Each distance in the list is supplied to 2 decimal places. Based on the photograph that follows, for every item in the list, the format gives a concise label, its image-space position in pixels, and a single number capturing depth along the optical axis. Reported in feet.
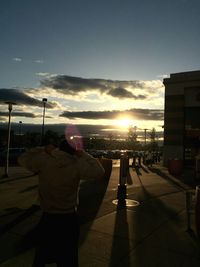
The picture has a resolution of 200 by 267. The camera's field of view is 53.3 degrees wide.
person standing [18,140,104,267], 7.36
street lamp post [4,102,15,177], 35.70
